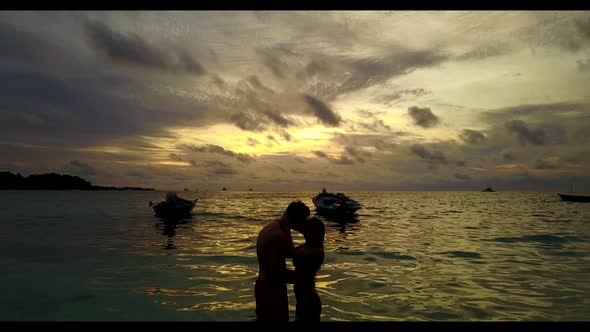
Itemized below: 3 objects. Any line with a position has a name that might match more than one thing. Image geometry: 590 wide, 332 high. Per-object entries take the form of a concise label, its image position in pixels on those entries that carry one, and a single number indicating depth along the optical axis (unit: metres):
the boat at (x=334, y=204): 45.66
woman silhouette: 4.26
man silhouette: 4.13
